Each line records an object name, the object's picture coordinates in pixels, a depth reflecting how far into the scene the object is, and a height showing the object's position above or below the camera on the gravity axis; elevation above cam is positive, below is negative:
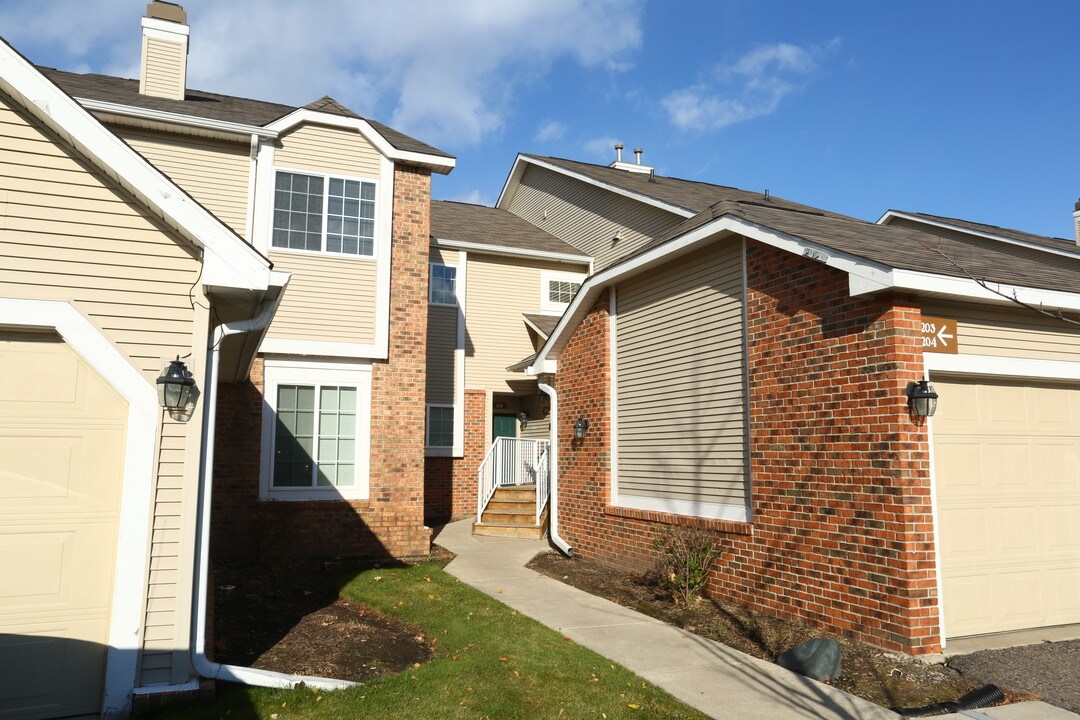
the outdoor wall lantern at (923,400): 6.55 +0.41
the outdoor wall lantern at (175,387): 5.33 +0.40
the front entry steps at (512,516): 13.91 -1.31
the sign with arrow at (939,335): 6.96 +1.04
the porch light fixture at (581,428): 11.88 +0.28
